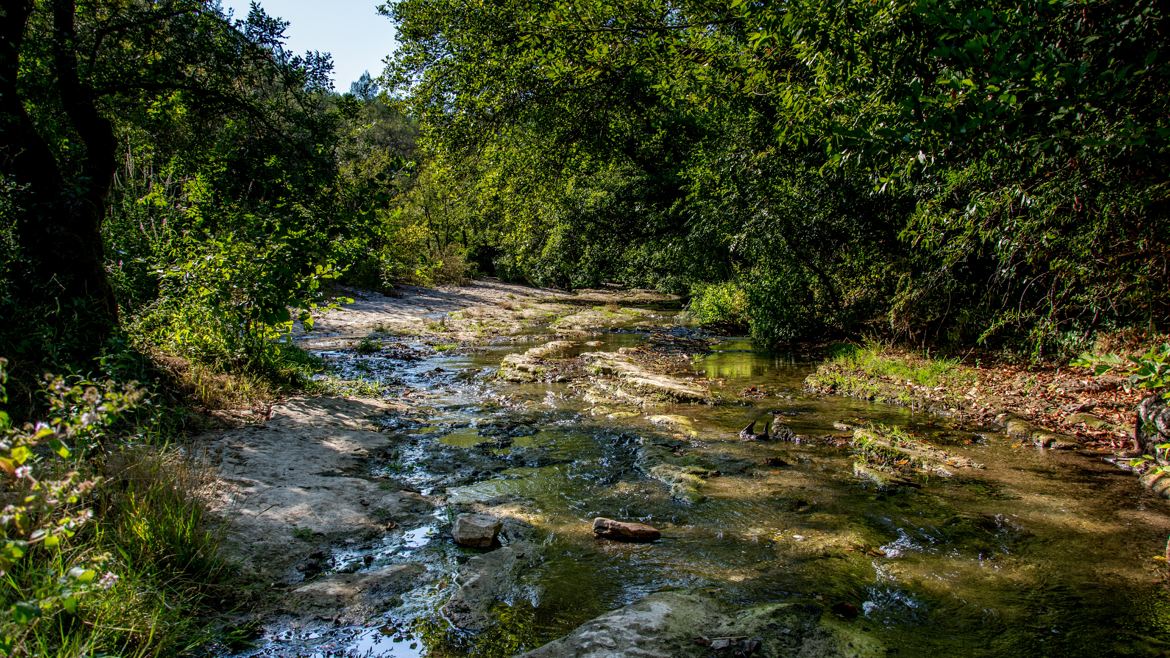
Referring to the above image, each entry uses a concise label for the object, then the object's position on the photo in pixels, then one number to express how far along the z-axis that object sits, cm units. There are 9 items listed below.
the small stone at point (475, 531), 469
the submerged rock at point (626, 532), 488
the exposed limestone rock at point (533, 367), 1232
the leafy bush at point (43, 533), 200
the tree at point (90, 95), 592
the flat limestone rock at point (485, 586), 365
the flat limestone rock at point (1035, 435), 741
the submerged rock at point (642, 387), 1029
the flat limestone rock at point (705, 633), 306
